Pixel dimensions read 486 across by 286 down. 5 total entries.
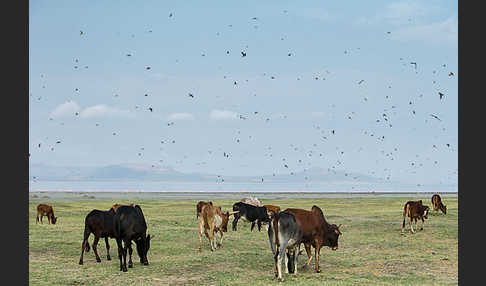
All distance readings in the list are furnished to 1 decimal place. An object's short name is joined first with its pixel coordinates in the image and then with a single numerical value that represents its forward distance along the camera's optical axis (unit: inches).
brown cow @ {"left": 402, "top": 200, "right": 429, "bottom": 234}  1234.0
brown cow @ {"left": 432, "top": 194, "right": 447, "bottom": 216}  1672.0
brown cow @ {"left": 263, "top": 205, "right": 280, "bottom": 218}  1419.8
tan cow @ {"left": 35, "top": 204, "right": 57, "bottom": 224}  1535.4
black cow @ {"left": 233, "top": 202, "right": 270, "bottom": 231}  1349.7
